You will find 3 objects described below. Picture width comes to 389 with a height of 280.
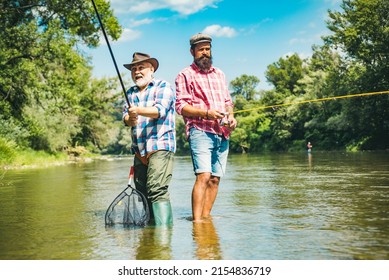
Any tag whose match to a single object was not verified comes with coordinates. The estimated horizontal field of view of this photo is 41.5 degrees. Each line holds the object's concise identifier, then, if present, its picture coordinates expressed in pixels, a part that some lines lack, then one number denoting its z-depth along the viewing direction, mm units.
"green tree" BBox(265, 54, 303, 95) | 80250
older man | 5008
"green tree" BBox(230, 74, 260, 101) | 96188
